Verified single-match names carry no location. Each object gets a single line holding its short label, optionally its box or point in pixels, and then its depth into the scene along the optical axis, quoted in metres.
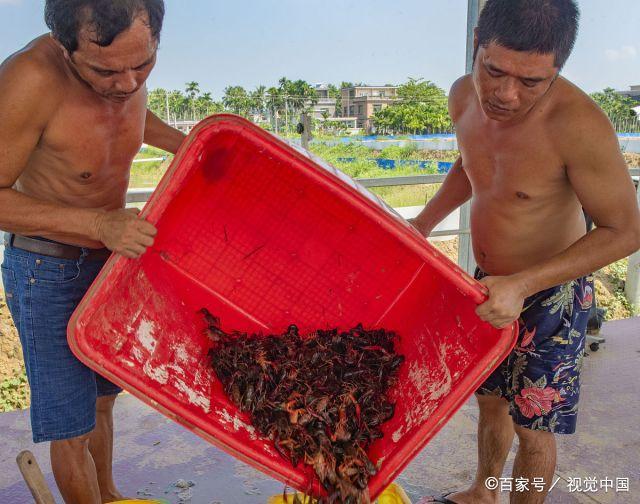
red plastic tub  1.67
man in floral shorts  1.81
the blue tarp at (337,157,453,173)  13.18
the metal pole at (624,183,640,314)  6.47
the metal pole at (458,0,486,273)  4.77
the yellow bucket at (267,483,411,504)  2.13
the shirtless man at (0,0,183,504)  1.73
